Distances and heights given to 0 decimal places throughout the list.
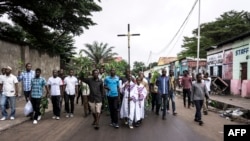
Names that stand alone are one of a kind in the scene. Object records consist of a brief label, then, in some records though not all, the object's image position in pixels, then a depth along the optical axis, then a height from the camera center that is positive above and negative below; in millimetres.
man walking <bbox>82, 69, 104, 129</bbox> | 5302 -755
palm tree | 24668 +2613
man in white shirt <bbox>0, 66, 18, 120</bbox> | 5945 -644
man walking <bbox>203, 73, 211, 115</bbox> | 8362 -495
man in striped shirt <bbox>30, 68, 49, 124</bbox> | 5818 -664
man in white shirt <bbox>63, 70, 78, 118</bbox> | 6671 -688
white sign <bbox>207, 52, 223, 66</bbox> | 16444 +1026
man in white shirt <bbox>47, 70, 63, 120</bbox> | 6385 -796
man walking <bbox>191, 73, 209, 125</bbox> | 5858 -803
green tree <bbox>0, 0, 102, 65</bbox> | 10676 +3351
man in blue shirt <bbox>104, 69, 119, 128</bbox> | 5469 -780
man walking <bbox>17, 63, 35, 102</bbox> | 6167 -289
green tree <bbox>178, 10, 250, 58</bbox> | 25382 +6151
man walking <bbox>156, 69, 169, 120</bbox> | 6493 -600
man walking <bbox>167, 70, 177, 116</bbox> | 7032 -788
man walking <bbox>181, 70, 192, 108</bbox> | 8360 -628
